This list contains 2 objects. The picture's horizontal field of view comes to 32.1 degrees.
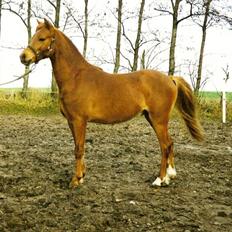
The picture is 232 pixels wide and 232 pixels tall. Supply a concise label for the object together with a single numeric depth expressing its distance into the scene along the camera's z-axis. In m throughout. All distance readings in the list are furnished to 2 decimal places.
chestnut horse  5.41
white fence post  14.82
